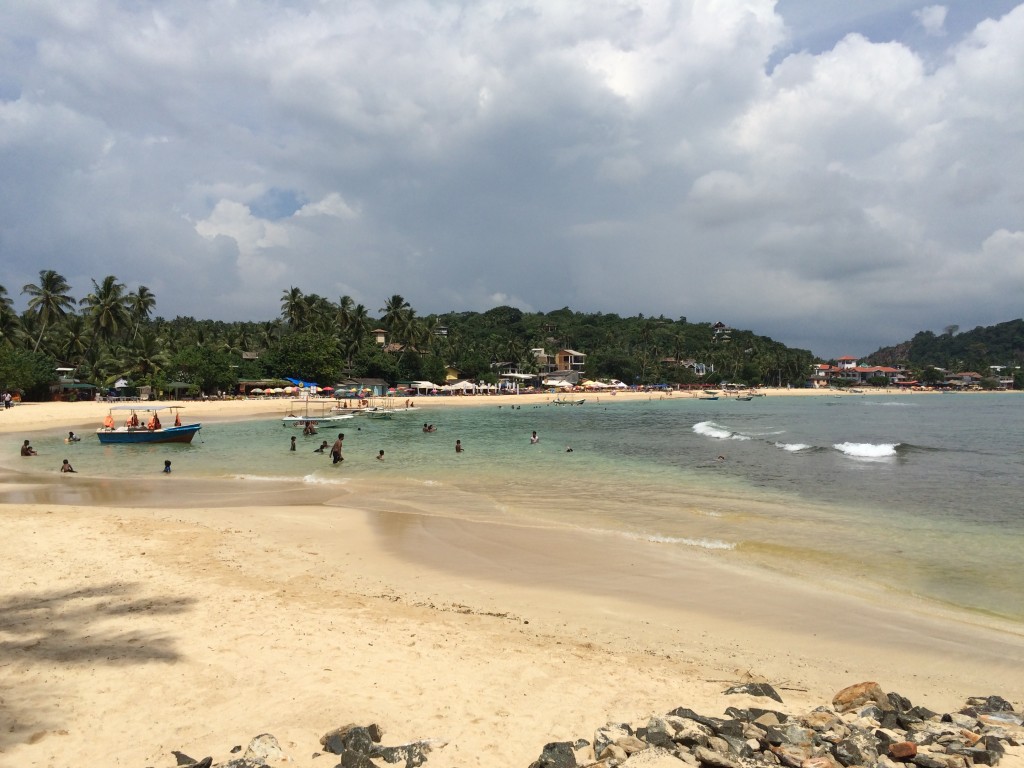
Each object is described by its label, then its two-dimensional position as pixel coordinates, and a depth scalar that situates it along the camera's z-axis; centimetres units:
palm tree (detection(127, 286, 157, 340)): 7394
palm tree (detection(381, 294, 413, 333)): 9206
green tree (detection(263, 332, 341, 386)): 7475
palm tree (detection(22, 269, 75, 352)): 6388
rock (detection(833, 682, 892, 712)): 567
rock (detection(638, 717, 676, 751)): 467
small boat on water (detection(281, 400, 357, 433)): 4334
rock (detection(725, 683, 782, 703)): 587
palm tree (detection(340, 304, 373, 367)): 8662
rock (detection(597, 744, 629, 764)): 448
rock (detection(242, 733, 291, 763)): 450
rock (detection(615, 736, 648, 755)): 459
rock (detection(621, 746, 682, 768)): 439
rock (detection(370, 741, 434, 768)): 451
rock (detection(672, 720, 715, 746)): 466
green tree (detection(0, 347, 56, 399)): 5091
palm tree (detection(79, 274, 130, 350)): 6397
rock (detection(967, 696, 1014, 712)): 578
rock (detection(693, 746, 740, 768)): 436
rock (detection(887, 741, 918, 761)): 455
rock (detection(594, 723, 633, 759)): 470
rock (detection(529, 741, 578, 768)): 445
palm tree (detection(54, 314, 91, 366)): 6788
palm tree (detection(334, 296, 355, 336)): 8750
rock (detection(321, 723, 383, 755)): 466
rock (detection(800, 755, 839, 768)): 438
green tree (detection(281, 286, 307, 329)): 8462
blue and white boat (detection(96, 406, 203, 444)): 3188
